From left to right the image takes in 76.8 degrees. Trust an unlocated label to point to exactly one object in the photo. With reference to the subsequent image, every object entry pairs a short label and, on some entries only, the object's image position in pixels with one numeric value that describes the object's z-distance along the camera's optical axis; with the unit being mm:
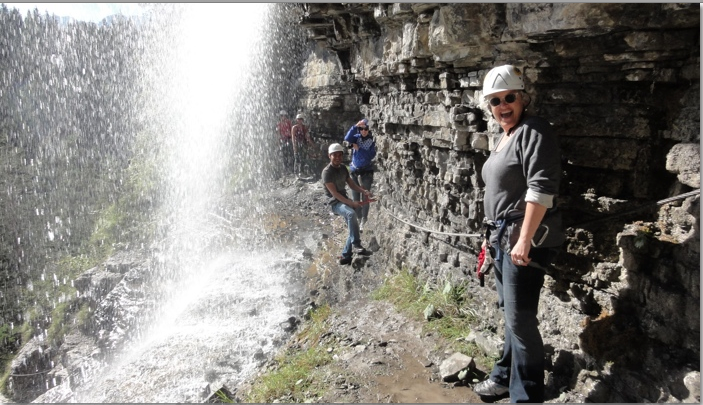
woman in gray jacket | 2486
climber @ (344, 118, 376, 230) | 8000
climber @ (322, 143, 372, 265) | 6977
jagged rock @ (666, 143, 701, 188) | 2521
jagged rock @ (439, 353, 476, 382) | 3588
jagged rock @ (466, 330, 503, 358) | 3637
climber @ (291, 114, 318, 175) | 13000
